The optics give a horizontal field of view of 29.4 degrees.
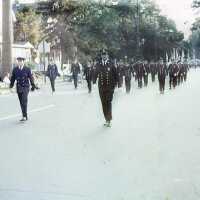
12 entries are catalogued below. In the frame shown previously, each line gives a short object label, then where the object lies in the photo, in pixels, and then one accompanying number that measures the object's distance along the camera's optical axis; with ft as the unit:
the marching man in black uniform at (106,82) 30.48
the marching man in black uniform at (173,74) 72.86
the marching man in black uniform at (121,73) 74.46
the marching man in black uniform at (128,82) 63.59
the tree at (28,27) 132.23
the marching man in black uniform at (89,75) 63.65
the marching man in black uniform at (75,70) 73.70
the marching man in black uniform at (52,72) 63.16
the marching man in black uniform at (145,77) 79.90
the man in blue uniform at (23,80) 32.07
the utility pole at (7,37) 76.96
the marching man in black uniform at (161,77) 61.84
